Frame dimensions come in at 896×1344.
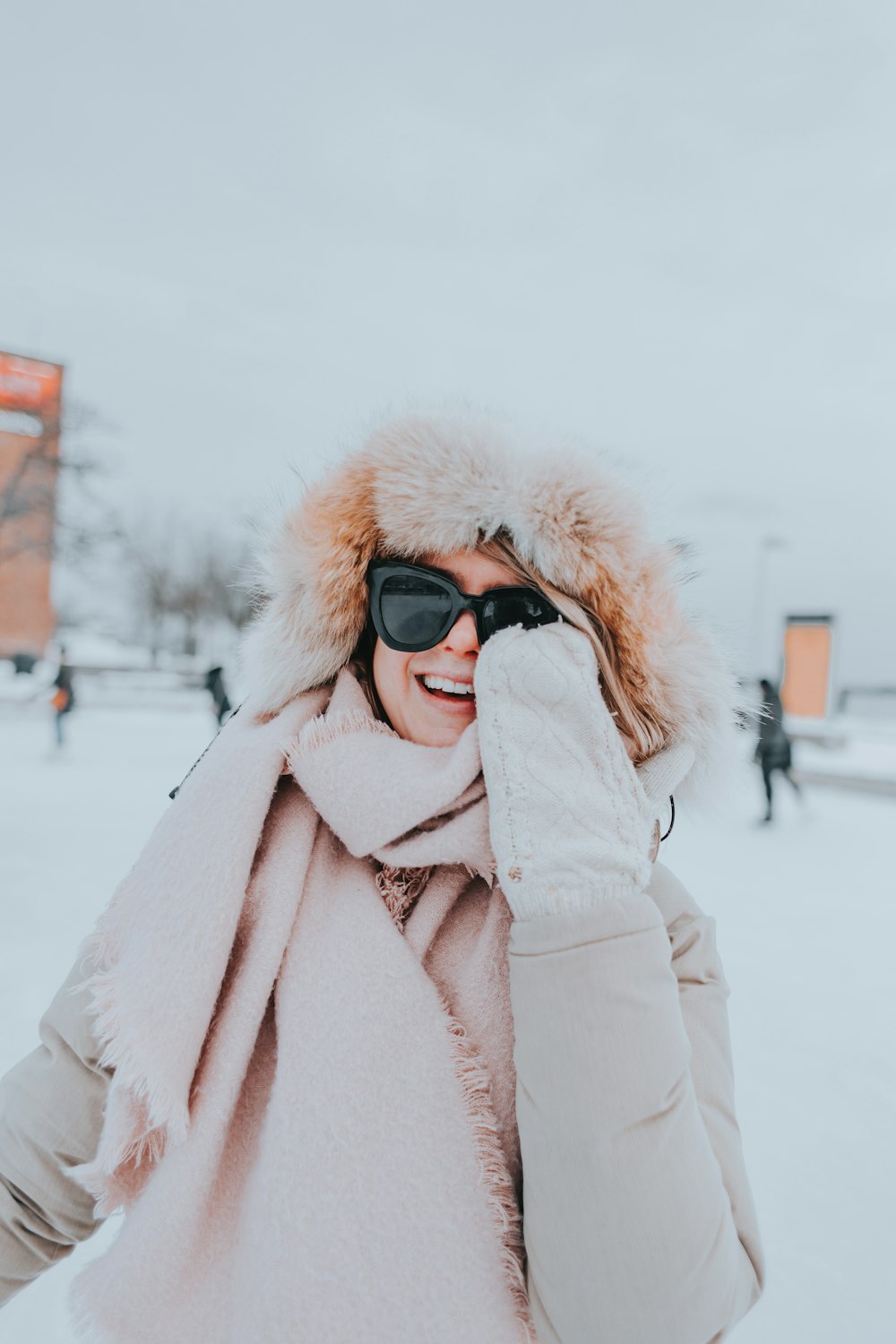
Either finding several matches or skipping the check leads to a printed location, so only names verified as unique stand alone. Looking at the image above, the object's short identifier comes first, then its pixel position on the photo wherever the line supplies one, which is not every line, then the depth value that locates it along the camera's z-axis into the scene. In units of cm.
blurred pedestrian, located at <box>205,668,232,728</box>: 1210
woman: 80
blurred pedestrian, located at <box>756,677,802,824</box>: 930
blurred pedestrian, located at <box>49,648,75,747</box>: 1155
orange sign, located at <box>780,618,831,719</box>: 1761
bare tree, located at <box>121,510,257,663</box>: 4194
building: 2556
